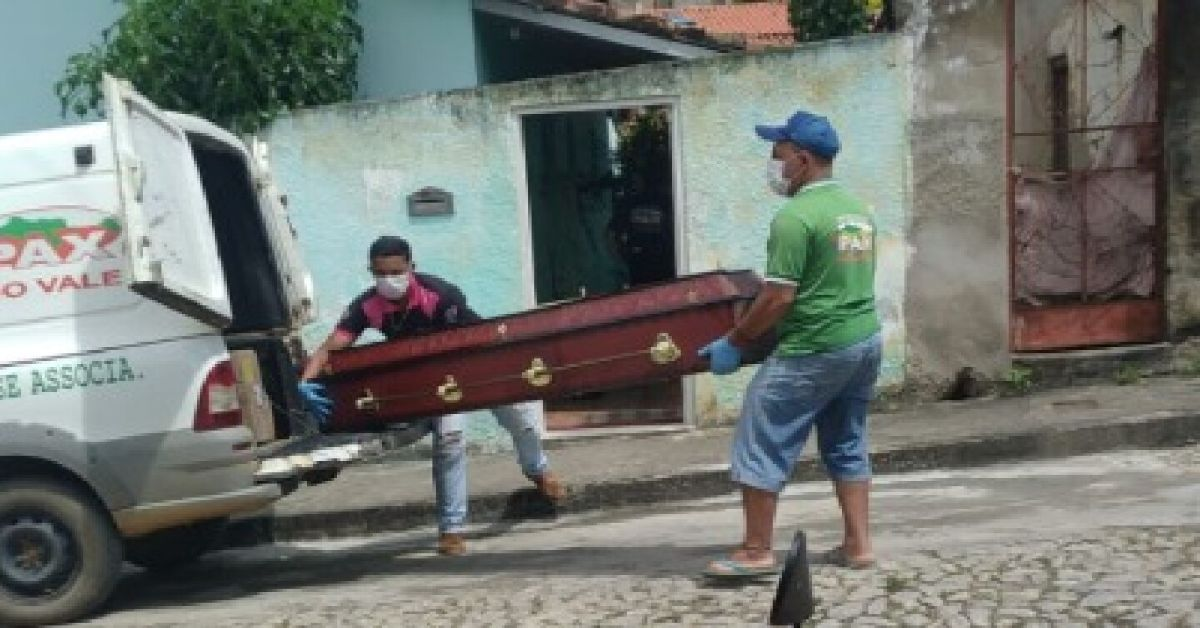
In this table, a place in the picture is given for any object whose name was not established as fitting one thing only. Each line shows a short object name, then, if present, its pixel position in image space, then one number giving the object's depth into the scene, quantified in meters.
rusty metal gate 8.50
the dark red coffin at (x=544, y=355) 5.52
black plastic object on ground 2.35
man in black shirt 6.25
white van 5.58
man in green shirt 4.91
